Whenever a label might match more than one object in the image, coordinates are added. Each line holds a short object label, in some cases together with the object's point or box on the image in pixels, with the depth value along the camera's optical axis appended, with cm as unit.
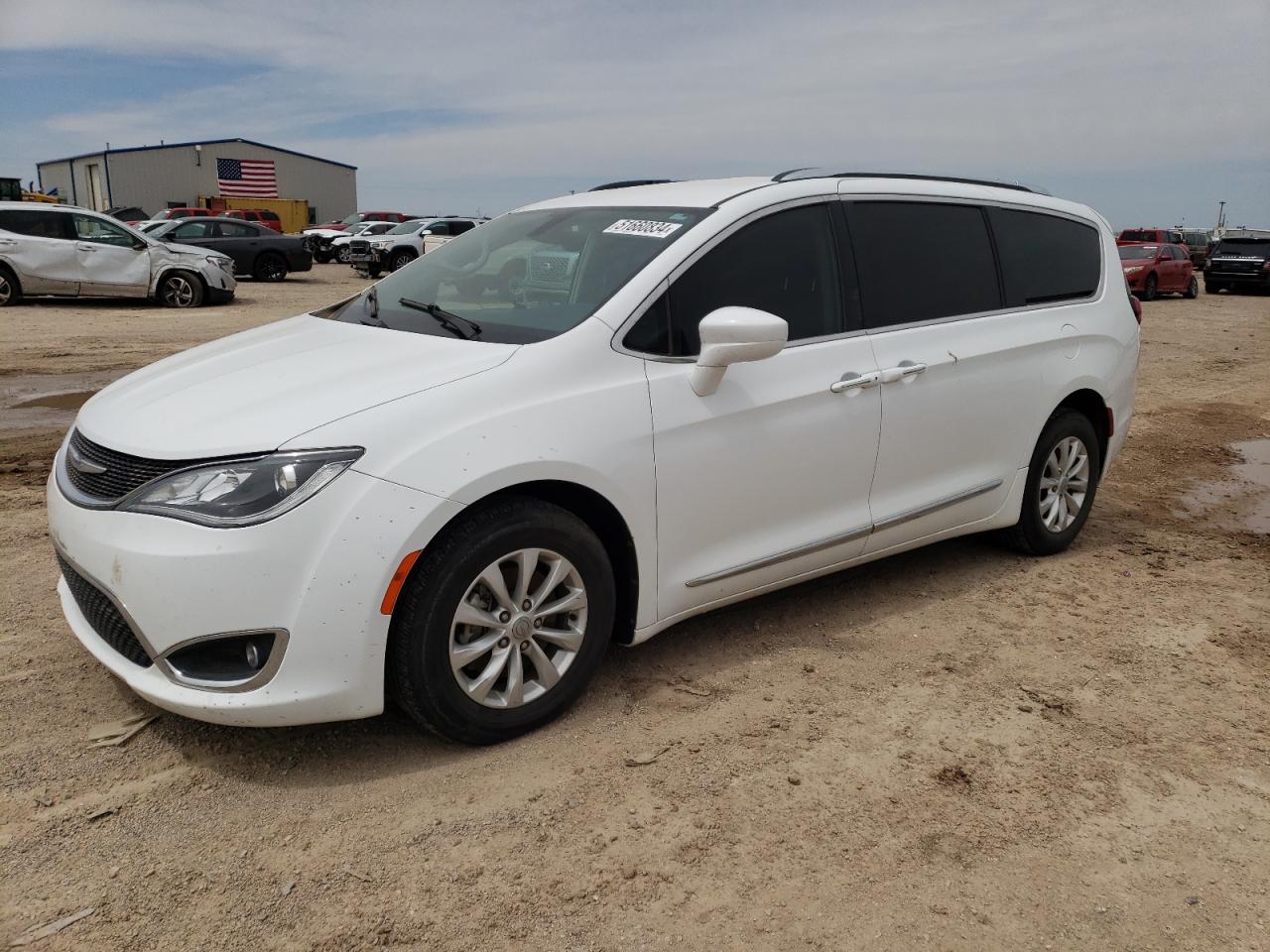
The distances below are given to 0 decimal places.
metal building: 5703
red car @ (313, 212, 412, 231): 4300
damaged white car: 1552
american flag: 5816
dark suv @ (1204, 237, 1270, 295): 2878
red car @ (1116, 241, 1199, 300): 2539
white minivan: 281
